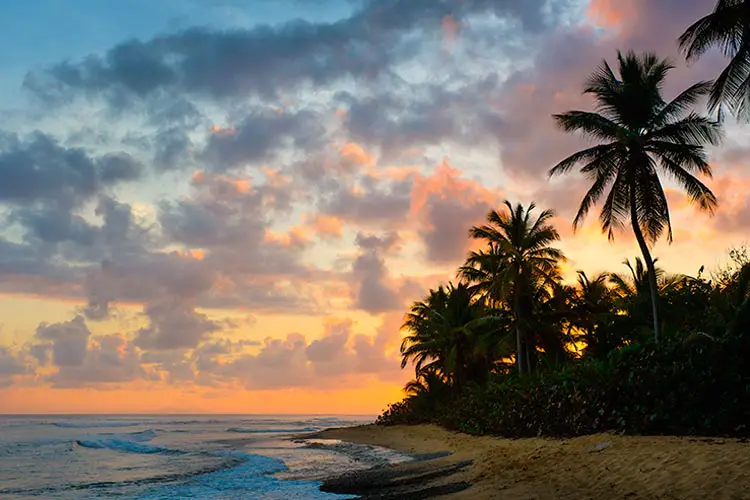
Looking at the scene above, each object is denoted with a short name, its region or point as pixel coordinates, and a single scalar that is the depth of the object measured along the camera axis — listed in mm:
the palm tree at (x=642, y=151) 22016
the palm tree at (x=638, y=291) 29594
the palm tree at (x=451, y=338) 37912
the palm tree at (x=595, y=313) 28984
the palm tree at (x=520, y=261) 31531
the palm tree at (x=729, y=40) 16672
